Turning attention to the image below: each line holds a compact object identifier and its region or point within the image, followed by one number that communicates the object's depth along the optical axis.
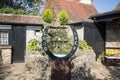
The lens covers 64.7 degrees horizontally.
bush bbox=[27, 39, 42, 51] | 5.05
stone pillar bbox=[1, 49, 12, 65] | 6.30
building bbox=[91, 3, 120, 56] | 6.26
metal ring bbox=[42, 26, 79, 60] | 3.67
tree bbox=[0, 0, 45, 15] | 12.00
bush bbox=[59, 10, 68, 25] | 7.17
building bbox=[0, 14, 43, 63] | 6.59
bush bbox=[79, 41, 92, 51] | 5.15
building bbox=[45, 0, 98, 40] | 9.85
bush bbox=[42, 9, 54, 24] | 7.15
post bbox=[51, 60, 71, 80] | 3.84
